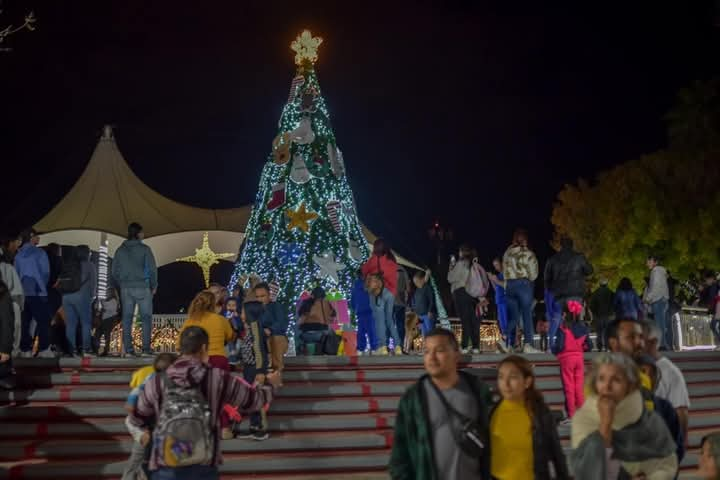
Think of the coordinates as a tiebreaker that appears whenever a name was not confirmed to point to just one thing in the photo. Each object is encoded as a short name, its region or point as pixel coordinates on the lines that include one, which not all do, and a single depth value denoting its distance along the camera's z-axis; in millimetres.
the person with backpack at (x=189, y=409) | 4754
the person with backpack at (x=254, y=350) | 9211
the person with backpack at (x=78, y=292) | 11422
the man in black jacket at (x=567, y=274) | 11922
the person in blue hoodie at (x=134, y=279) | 11672
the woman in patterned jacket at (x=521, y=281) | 12242
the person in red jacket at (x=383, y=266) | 12609
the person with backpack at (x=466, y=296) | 12398
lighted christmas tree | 17547
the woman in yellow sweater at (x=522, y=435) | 4578
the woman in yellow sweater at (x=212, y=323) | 8062
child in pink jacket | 9766
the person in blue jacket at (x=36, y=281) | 11383
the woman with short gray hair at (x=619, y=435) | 4312
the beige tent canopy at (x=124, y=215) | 25266
